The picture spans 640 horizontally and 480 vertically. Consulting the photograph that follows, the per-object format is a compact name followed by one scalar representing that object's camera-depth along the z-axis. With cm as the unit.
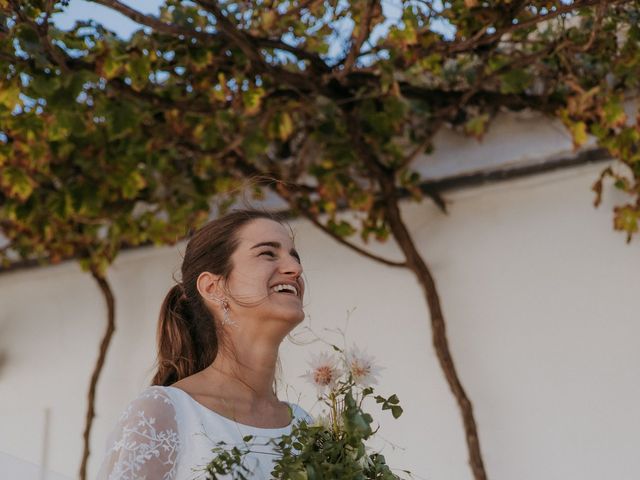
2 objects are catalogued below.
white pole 421
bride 185
